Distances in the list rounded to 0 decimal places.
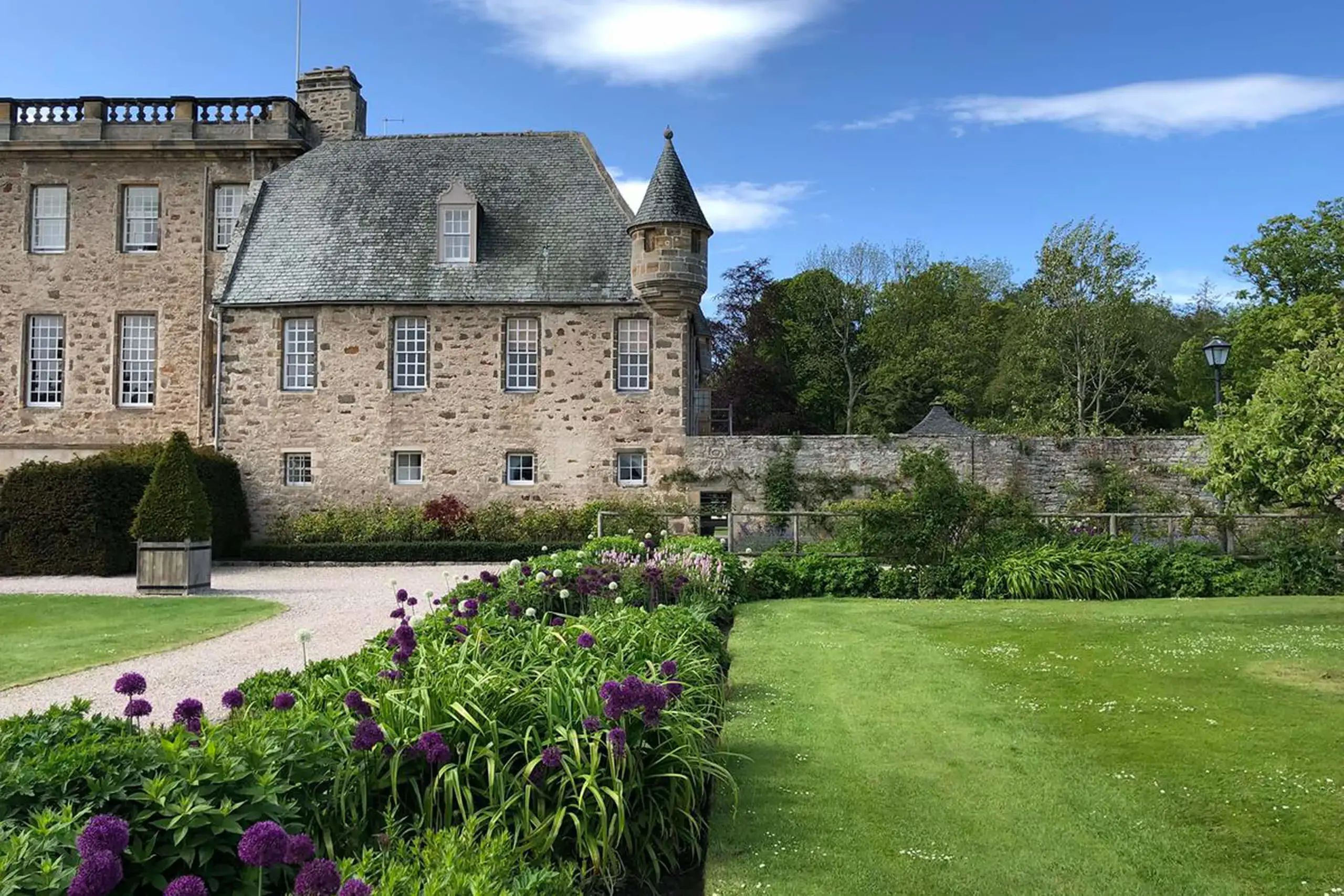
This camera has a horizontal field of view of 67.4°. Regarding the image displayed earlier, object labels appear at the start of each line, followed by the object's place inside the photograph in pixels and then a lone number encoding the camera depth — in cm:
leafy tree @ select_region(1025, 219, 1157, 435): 3697
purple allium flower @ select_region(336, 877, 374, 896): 264
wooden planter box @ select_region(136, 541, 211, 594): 1634
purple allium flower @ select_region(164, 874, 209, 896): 254
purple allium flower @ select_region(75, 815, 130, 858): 272
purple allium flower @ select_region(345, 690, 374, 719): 438
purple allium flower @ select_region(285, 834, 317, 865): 282
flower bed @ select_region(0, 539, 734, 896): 332
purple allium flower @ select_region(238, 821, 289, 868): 281
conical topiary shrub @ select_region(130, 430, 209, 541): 1652
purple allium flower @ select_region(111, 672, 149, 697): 432
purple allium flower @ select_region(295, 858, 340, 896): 275
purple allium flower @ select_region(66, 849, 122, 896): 255
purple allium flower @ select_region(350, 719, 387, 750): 408
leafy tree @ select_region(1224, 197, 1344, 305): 4041
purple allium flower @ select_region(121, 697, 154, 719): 416
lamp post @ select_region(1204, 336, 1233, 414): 1802
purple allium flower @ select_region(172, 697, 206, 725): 413
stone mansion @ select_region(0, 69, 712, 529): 2391
